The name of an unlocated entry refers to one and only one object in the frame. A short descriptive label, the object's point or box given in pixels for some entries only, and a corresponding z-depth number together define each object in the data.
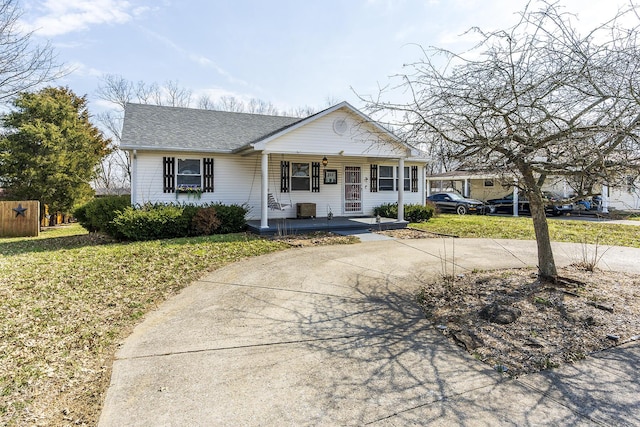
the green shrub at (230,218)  11.45
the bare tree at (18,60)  6.84
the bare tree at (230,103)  37.75
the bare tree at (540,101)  4.23
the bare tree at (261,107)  38.56
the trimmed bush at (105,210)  10.70
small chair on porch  13.07
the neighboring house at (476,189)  24.09
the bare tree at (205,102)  37.18
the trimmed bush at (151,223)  10.05
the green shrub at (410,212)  15.00
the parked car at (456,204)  21.97
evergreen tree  17.53
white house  12.21
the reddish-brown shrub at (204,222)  10.93
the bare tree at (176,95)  34.16
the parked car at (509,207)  21.26
